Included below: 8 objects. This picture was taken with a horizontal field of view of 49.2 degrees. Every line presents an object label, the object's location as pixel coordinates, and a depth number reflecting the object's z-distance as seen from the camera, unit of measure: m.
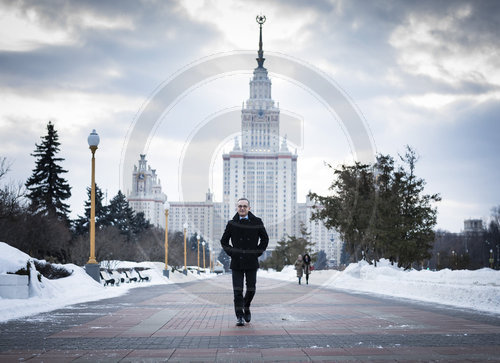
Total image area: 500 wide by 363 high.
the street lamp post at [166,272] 38.59
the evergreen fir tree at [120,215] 76.06
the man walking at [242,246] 8.63
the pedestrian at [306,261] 29.95
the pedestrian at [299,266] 31.75
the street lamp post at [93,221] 20.89
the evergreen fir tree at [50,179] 54.53
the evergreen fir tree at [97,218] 62.92
